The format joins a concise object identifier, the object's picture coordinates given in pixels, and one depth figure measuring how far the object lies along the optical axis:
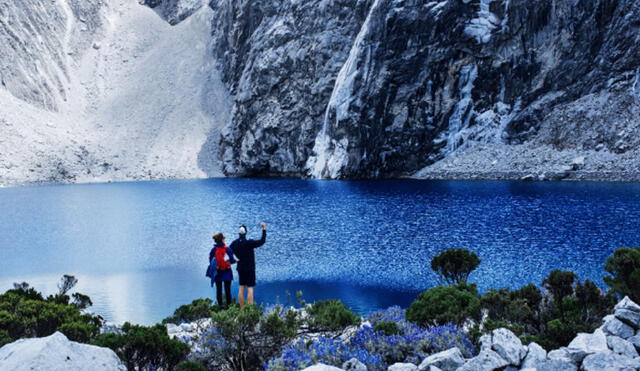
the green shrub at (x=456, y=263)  18.84
